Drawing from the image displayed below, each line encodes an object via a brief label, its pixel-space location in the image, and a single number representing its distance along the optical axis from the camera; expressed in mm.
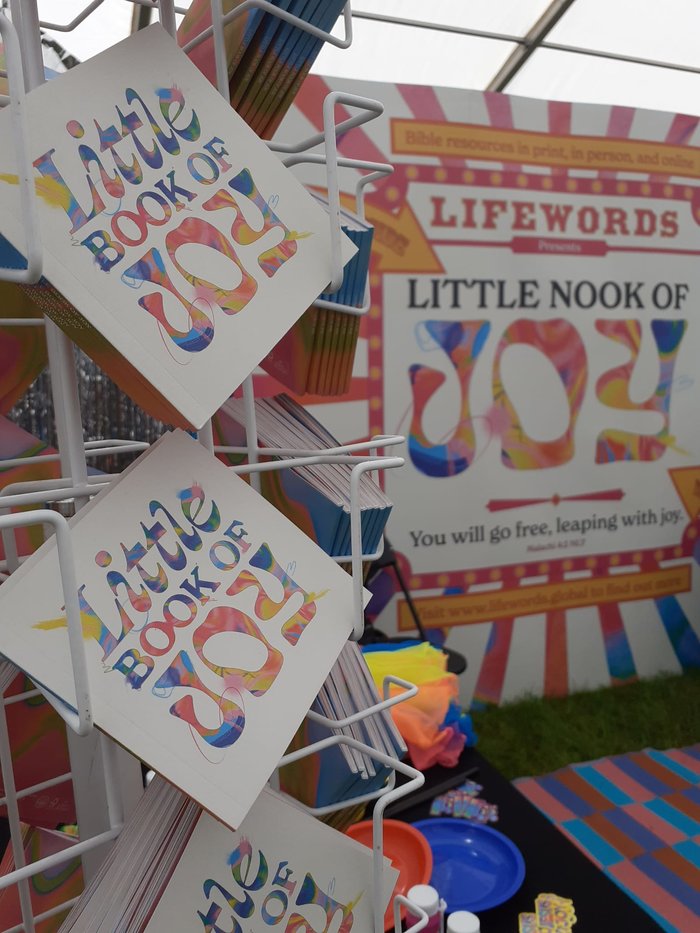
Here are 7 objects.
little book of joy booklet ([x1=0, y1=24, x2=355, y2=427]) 518
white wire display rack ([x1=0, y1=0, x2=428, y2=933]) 485
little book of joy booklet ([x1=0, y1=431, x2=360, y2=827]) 509
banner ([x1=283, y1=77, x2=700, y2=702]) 2609
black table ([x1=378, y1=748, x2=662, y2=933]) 1060
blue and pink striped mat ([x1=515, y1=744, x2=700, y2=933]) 2010
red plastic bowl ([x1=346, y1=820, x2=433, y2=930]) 1173
